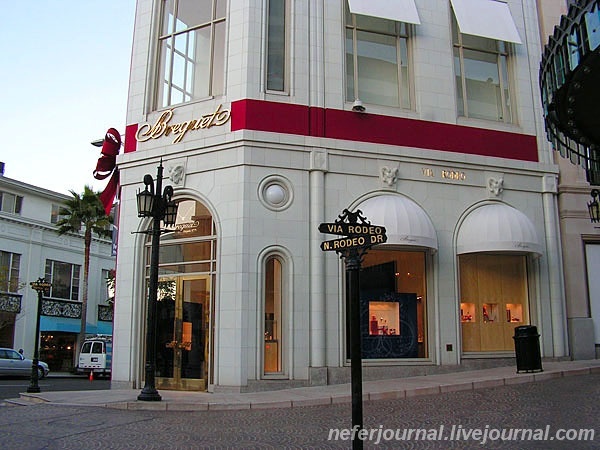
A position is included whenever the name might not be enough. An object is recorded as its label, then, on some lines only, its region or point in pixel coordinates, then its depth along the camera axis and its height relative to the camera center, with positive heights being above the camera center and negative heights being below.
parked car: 29.55 -0.79
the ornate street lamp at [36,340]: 16.53 +0.21
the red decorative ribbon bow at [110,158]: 19.70 +5.71
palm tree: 39.03 +7.84
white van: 33.22 -0.44
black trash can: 14.79 -0.08
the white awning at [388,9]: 17.55 +9.11
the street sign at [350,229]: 7.45 +1.35
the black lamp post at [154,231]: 13.34 +2.43
